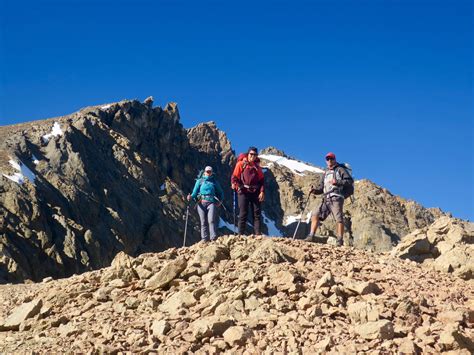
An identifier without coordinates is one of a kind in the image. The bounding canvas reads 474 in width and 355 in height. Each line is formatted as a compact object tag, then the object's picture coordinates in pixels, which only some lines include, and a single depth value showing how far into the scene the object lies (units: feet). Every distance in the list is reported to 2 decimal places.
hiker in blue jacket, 59.06
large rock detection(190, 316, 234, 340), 35.19
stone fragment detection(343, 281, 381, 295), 40.54
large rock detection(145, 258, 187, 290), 44.34
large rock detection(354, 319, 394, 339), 34.76
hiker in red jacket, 59.21
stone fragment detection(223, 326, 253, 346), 34.37
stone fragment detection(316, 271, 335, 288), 40.75
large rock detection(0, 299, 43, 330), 43.19
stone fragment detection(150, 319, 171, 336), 36.17
